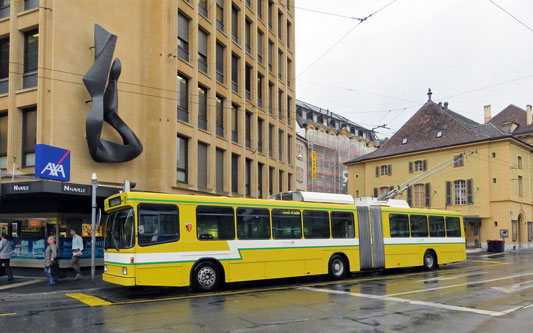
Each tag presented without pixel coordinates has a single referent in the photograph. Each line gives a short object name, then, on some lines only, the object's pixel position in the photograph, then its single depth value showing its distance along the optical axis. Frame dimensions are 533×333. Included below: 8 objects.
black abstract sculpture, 18.06
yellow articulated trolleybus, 12.99
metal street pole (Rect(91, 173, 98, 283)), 15.30
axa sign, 15.33
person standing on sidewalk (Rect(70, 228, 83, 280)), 15.71
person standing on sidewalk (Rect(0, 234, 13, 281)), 16.14
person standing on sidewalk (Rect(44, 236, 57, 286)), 15.06
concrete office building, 17.61
